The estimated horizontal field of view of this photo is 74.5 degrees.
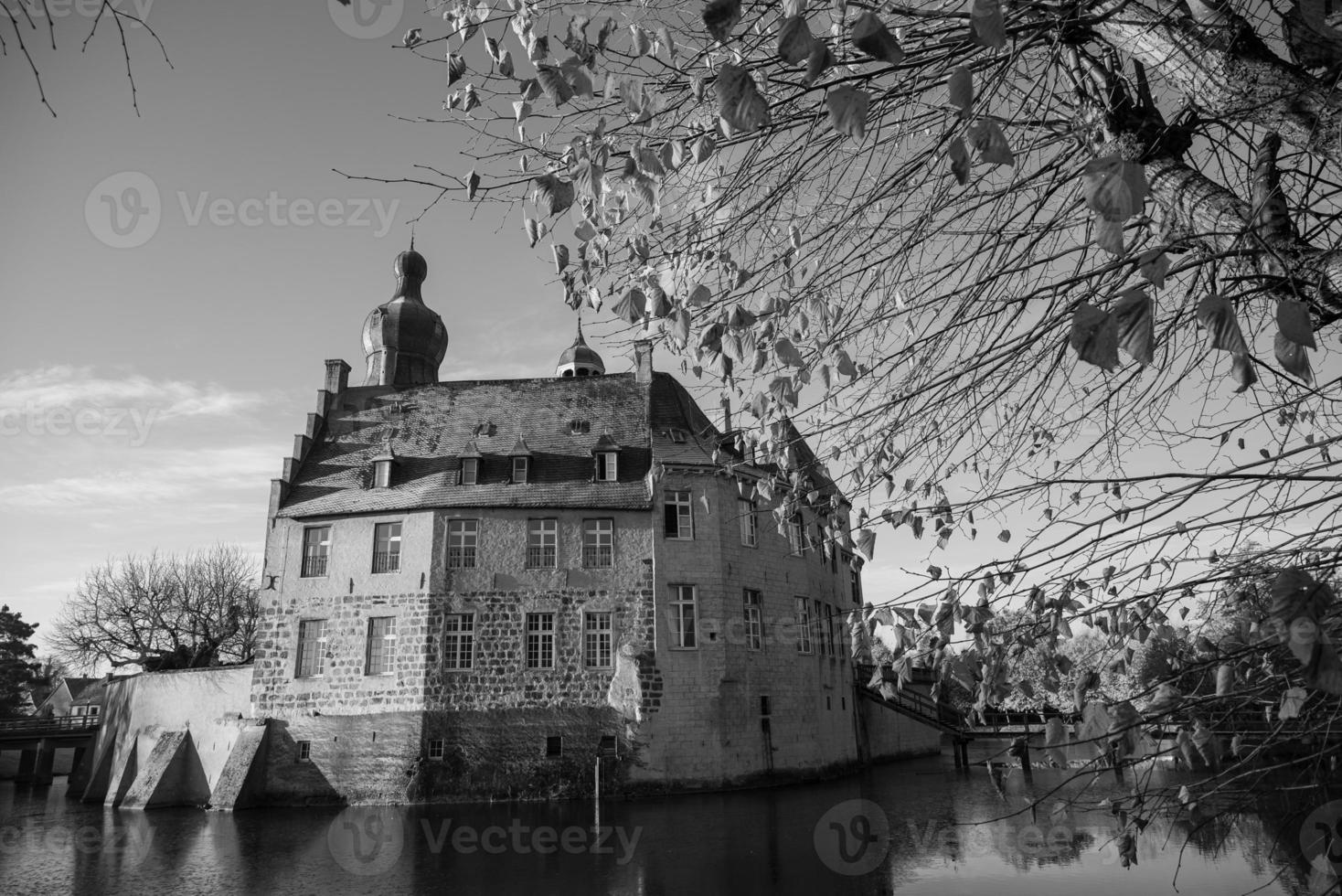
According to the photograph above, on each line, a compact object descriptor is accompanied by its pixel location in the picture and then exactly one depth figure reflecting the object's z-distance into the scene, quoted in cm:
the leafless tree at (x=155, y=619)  3934
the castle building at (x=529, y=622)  2139
